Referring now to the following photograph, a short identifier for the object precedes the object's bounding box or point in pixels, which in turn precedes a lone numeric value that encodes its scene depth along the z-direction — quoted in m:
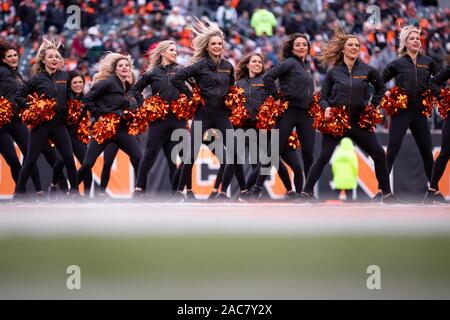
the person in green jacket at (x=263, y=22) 18.33
